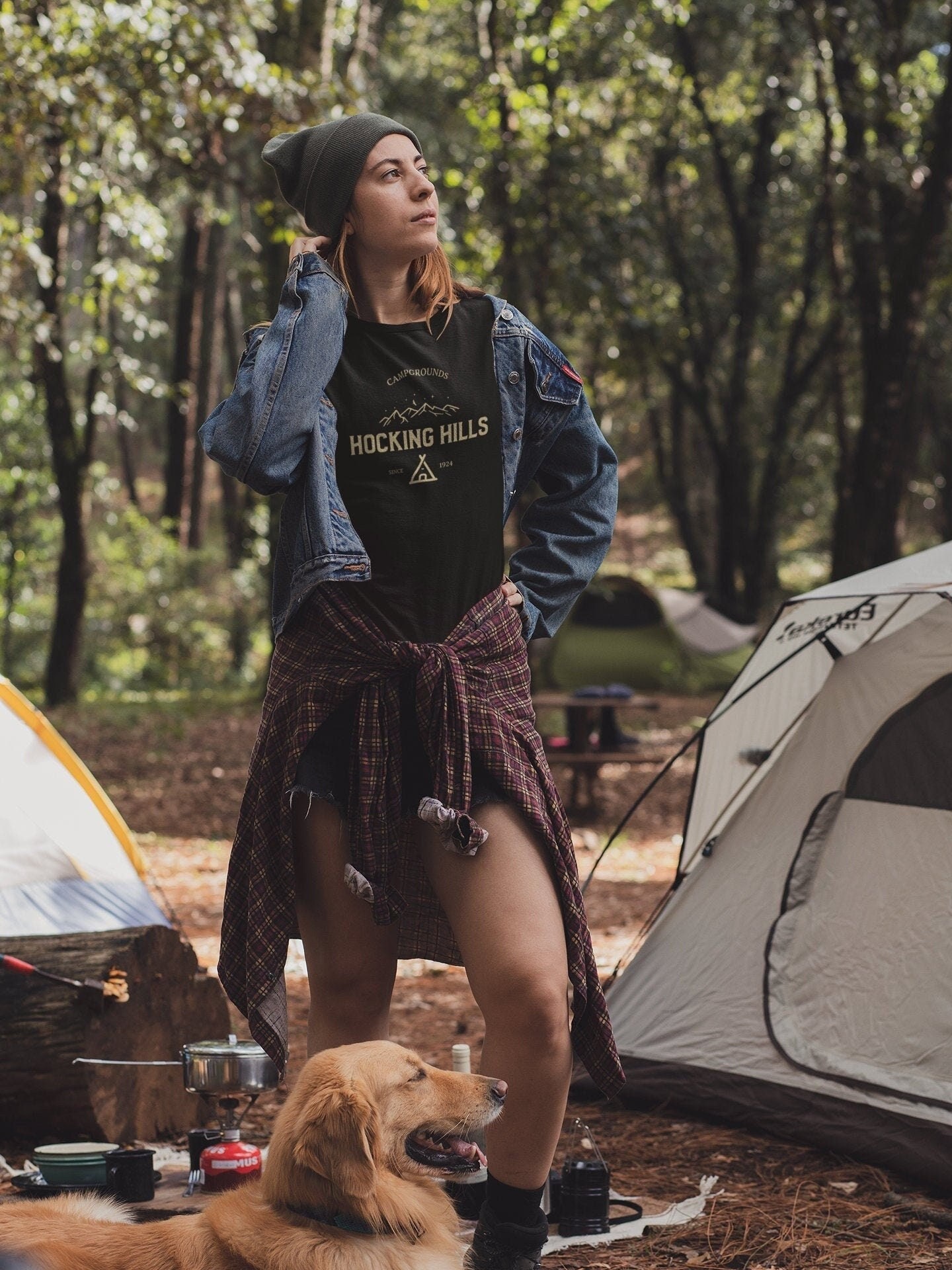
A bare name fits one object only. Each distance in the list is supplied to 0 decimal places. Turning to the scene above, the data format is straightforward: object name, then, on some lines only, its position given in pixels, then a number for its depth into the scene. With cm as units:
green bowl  352
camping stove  353
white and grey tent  399
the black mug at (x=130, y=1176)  353
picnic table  985
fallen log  397
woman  247
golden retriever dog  223
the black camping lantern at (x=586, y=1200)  341
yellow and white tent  491
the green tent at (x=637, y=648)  1795
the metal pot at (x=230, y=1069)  360
